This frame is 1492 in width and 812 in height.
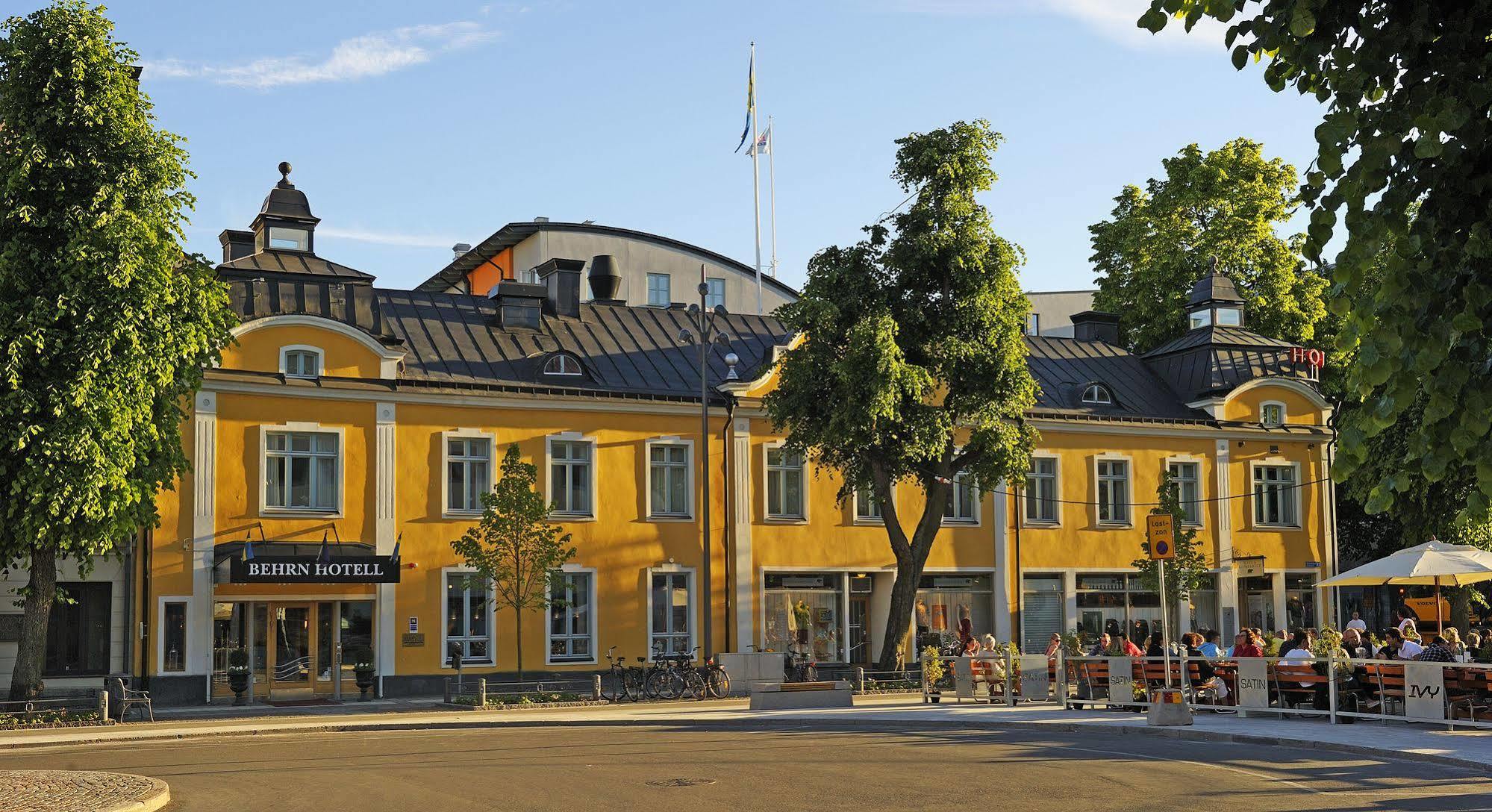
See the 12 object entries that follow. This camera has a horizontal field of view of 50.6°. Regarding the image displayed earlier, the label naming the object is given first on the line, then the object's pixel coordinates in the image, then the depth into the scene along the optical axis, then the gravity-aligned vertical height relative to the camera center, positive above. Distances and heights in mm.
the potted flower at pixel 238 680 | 33656 -2322
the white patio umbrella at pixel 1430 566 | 27109 -151
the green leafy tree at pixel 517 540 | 34406 +602
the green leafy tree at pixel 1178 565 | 42094 -136
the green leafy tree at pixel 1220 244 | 51844 +10477
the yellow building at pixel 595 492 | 34625 +1836
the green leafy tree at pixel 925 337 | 34281 +5017
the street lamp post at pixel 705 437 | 35469 +2904
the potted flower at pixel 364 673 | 34875 -2292
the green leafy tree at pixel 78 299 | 27703 +4951
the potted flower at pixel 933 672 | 31734 -2214
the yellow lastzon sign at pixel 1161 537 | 23375 +344
